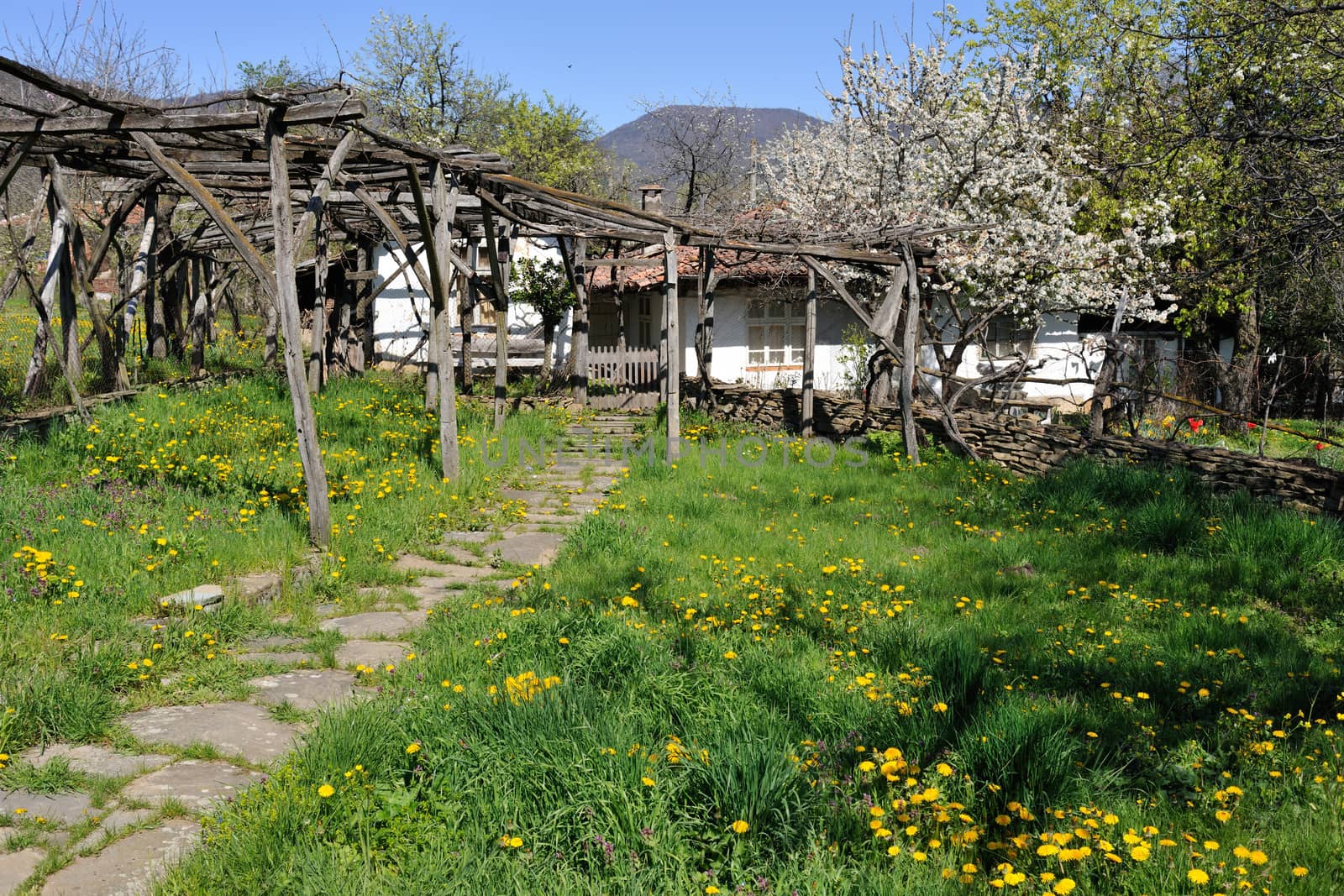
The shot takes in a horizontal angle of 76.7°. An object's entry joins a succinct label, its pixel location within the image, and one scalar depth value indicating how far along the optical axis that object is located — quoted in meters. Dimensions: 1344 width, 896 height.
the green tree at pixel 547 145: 30.77
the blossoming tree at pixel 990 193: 17.47
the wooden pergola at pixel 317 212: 6.37
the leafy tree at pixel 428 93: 29.47
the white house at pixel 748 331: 19.06
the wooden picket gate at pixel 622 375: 16.12
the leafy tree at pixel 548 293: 19.19
